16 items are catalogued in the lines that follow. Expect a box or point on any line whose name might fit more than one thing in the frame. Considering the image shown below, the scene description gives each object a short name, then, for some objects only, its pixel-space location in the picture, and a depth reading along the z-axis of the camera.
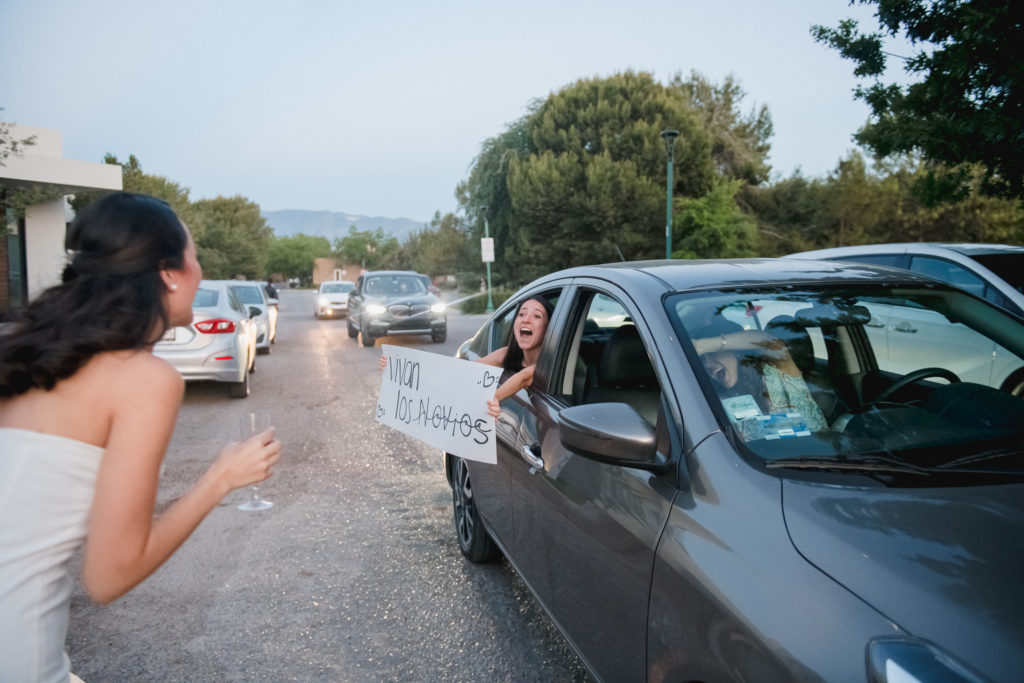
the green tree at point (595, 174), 33.28
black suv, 16.94
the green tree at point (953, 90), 6.40
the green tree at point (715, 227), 29.84
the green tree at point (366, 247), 117.87
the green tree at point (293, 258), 137.25
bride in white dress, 1.30
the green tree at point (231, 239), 55.03
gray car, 1.41
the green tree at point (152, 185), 42.09
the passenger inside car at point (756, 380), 2.11
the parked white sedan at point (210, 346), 9.41
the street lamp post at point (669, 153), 22.08
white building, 23.05
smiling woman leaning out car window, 3.34
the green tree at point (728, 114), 47.72
